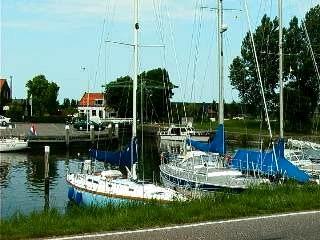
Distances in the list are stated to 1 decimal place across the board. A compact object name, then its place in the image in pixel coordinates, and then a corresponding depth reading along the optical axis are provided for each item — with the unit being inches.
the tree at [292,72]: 3319.4
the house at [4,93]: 5115.2
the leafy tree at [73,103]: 6574.8
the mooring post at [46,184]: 1247.8
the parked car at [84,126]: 3569.6
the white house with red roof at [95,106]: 5594.5
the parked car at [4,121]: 3403.1
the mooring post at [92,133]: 2836.6
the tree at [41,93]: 5157.5
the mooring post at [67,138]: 2688.0
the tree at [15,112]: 4643.2
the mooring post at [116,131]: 3139.8
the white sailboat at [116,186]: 875.4
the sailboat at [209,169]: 945.5
